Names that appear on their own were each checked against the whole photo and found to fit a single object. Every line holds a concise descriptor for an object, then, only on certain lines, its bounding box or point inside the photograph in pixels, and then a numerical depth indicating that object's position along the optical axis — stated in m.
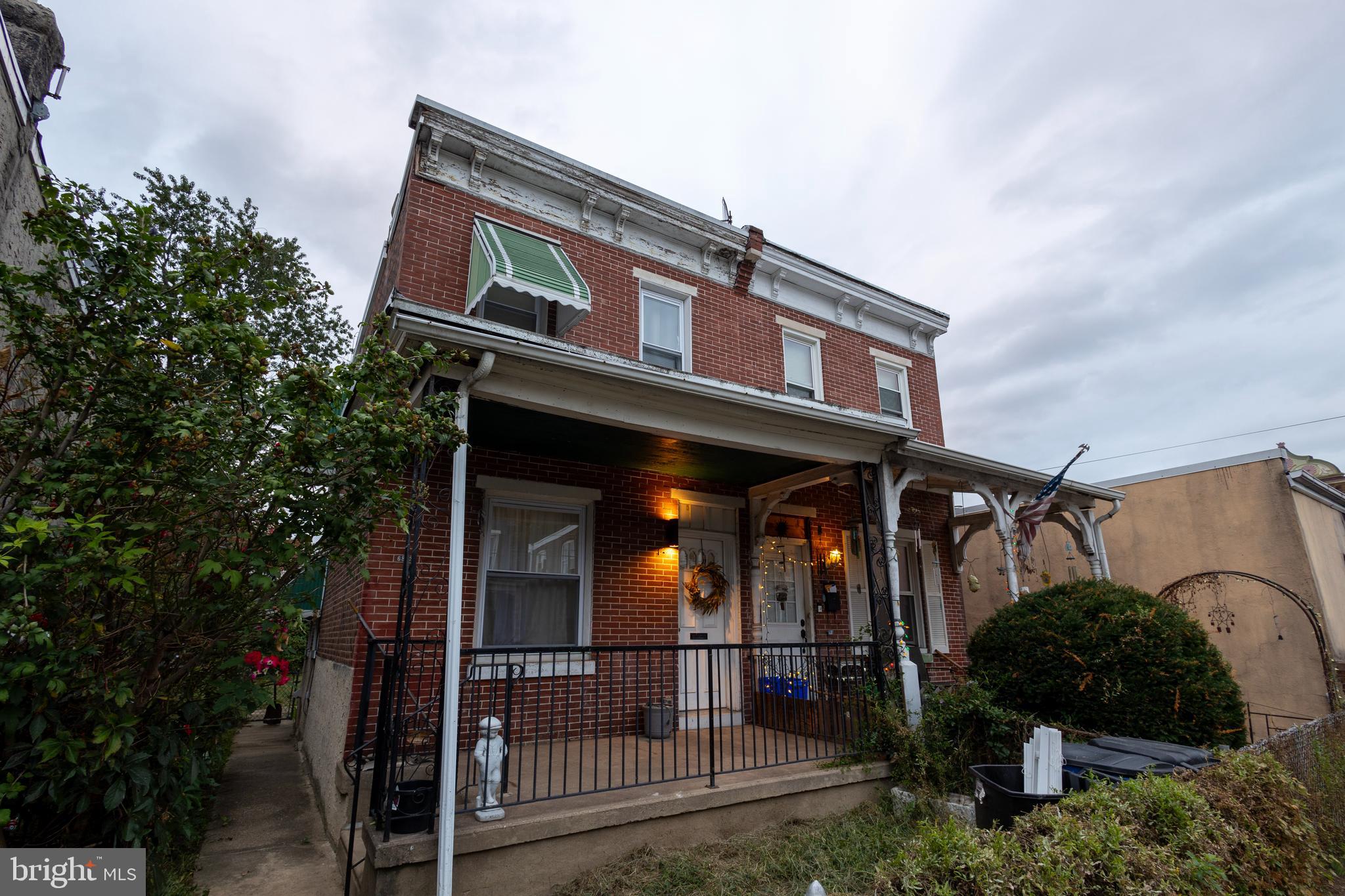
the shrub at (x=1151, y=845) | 2.35
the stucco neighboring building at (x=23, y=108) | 4.65
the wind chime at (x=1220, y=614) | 10.12
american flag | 7.87
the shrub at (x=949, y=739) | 5.55
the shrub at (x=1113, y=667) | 5.67
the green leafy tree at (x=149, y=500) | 2.71
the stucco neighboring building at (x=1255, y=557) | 9.61
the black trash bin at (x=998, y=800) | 3.72
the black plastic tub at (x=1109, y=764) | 4.14
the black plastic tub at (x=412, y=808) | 3.74
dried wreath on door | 7.98
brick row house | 4.88
